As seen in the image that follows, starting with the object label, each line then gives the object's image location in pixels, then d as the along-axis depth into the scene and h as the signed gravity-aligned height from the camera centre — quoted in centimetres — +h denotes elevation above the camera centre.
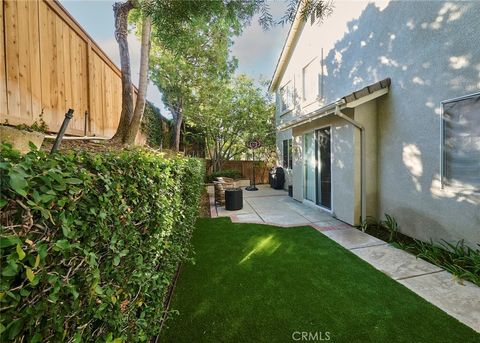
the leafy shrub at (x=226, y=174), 1398 -32
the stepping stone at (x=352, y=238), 454 -152
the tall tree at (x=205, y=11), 274 +206
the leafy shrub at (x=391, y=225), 484 -129
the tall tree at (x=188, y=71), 1096 +500
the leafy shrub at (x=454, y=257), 323 -149
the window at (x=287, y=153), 1135 +77
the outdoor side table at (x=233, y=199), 748 -100
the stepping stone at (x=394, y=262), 343 -158
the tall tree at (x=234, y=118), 1338 +326
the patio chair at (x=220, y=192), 831 -85
